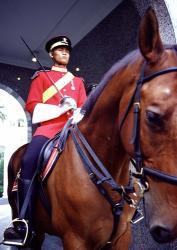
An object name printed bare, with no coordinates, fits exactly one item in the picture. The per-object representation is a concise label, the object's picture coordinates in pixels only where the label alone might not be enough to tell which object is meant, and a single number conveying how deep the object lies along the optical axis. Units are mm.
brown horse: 1383
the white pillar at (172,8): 3008
